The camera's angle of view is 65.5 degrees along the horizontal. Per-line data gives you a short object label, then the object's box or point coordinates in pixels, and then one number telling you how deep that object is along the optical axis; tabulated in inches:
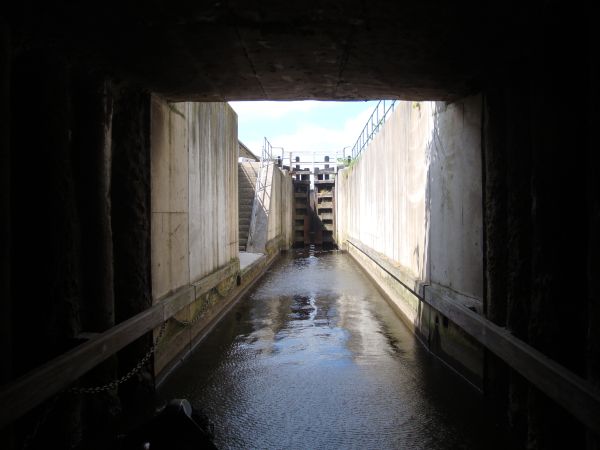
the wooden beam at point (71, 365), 98.1
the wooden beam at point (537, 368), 93.5
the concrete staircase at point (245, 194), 666.8
